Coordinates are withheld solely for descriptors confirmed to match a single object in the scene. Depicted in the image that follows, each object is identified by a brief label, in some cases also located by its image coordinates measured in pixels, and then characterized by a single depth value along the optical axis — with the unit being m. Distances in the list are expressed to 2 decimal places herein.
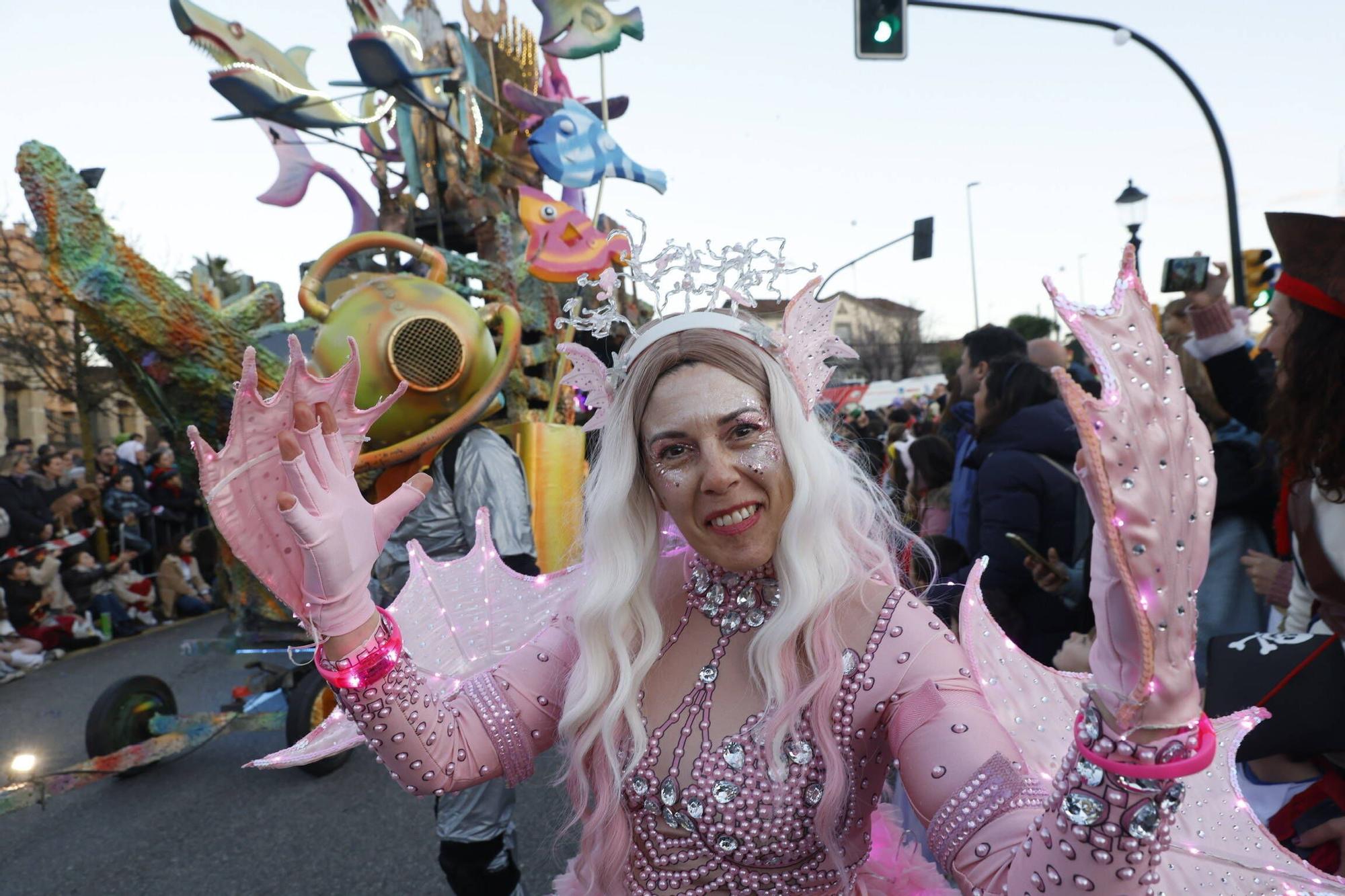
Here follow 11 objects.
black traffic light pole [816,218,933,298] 12.49
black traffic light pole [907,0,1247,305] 7.09
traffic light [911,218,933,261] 12.32
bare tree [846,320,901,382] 39.84
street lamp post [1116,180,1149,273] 8.32
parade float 3.57
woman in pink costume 1.25
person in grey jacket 2.69
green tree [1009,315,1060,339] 23.66
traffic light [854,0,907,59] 6.80
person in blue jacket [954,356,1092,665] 3.06
